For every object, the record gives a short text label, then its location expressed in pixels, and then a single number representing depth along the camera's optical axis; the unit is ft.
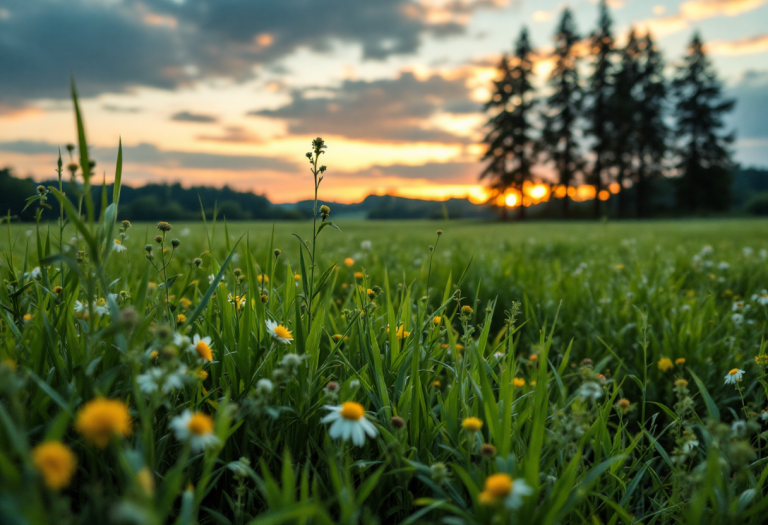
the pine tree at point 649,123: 132.77
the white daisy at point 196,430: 2.28
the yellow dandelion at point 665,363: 6.90
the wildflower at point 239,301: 5.36
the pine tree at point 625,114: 128.67
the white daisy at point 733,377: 5.11
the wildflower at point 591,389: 3.38
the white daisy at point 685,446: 3.48
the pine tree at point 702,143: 136.46
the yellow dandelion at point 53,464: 1.66
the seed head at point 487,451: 3.04
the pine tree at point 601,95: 132.77
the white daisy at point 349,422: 3.08
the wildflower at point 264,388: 2.92
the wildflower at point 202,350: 3.46
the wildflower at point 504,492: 2.31
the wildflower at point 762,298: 8.69
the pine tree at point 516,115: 137.08
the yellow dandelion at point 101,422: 1.76
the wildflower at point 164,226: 4.39
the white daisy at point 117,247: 5.59
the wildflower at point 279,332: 4.19
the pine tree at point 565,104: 134.41
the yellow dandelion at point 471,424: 3.22
